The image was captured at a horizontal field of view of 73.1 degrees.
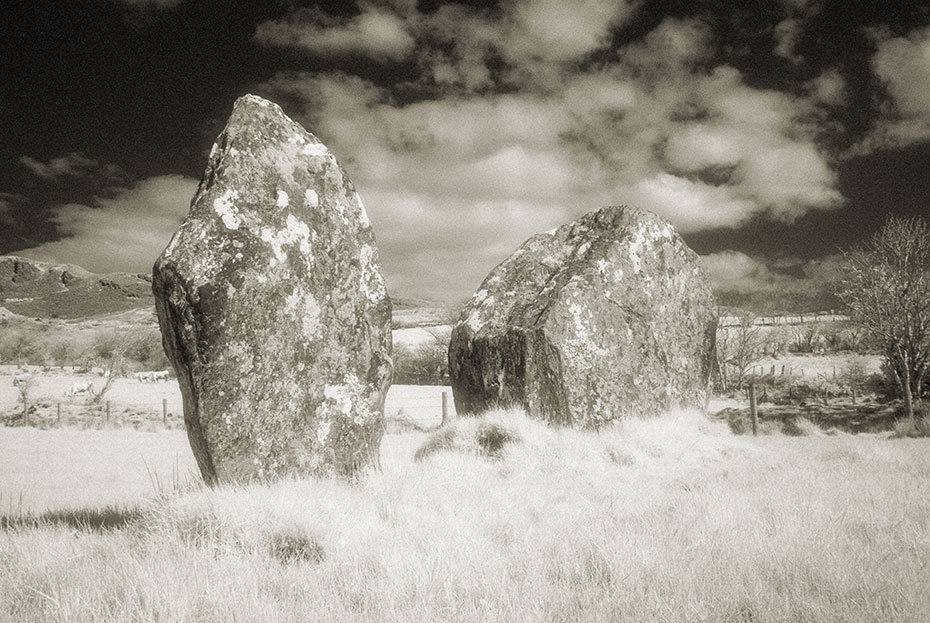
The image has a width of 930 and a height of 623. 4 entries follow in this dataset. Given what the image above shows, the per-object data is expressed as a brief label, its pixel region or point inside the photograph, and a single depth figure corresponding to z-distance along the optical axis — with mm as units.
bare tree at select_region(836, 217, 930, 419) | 16094
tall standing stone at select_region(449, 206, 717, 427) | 9438
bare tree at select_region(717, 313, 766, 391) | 28031
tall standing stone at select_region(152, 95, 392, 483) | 5172
